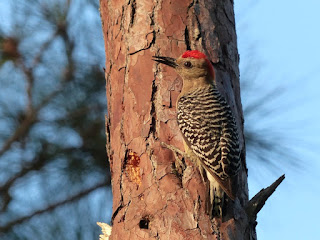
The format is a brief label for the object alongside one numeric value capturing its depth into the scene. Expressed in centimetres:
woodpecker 512
